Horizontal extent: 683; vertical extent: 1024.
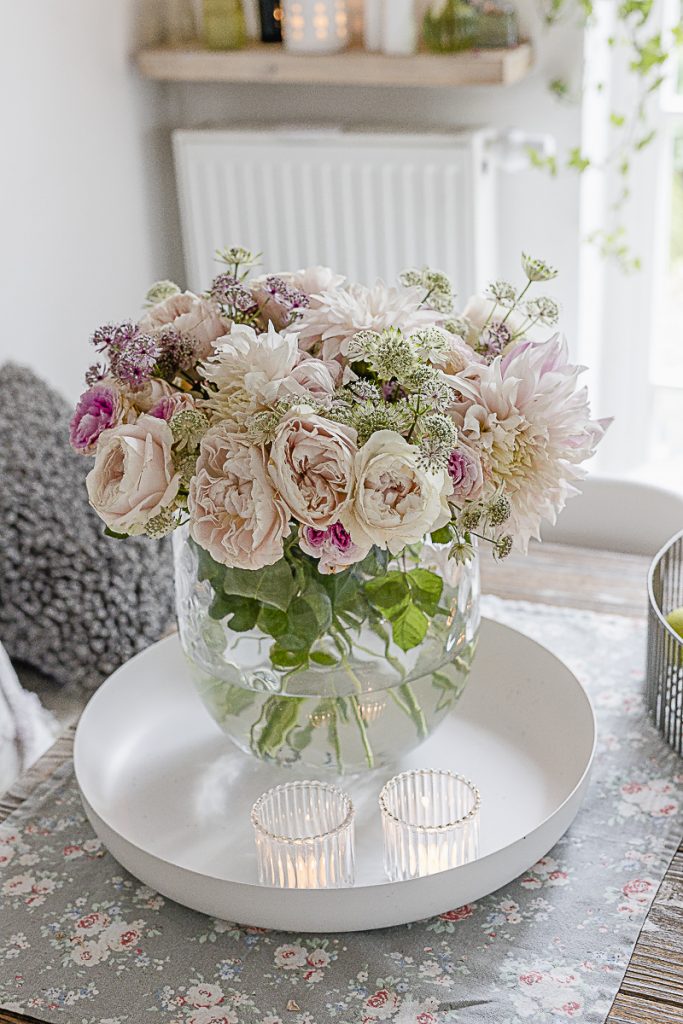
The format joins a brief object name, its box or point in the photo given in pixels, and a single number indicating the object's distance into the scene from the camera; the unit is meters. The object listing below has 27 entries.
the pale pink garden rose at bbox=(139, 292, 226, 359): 0.95
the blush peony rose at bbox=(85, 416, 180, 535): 0.86
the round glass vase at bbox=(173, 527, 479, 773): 0.97
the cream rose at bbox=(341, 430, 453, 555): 0.80
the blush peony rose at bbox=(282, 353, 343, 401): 0.85
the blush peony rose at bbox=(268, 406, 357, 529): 0.81
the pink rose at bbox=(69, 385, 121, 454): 0.93
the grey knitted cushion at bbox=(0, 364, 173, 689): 1.63
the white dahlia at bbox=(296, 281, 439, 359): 0.91
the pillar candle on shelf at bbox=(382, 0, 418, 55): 2.17
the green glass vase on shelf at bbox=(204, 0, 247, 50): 2.33
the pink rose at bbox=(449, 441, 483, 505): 0.85
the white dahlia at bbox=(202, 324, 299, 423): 0.85
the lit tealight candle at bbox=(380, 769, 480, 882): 0.91
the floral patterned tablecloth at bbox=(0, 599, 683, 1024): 0.84
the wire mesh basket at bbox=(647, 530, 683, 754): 1.05
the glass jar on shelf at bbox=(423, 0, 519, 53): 2.16
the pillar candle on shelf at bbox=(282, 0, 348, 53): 2.24
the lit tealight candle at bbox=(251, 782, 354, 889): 0.91
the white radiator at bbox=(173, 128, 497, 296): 2.31
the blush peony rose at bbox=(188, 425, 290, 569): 0.83
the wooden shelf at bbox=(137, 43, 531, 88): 2.14
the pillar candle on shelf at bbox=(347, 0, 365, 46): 2.30
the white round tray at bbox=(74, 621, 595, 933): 0.90
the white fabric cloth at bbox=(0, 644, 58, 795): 1.46
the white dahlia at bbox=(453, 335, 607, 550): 0.87
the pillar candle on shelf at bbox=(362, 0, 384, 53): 2.21
